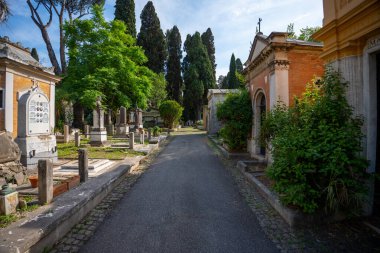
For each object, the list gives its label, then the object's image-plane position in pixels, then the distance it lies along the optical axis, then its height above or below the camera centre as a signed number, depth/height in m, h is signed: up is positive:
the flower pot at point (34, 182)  5.33 -1.25
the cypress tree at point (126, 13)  30.21 +15.46
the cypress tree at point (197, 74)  39.03 +9.27
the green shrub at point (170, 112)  29.56 +2.10
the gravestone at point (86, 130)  20.87 -0.16
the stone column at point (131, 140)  13.21 -0.70
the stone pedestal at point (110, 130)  23.28 -0.20
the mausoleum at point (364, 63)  3.97 +1.21
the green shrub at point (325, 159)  3.73 -0.56
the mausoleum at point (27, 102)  7.22 +0.99
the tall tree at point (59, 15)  22.66 +11.80
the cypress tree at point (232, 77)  43.12 +9.66
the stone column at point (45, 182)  4.18 -0.99
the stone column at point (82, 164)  5.92 -0.94
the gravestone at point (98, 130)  14.42 -0.12
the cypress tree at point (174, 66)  42.28 +11.55
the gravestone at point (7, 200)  3.62 -1.17
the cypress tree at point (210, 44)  45.22 +16.72
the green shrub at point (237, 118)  10.86 +0.47
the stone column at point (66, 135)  16.08 -0.47
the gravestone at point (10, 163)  5.41 -0.85
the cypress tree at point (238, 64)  50.12 +13.98
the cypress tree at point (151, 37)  37.59 +15.16
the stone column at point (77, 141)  14.11 -0.79
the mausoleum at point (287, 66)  7.95 +2.21
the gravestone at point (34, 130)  7.18 -0.04
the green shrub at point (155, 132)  21.72 -0.41
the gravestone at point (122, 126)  21.80 +0.20
